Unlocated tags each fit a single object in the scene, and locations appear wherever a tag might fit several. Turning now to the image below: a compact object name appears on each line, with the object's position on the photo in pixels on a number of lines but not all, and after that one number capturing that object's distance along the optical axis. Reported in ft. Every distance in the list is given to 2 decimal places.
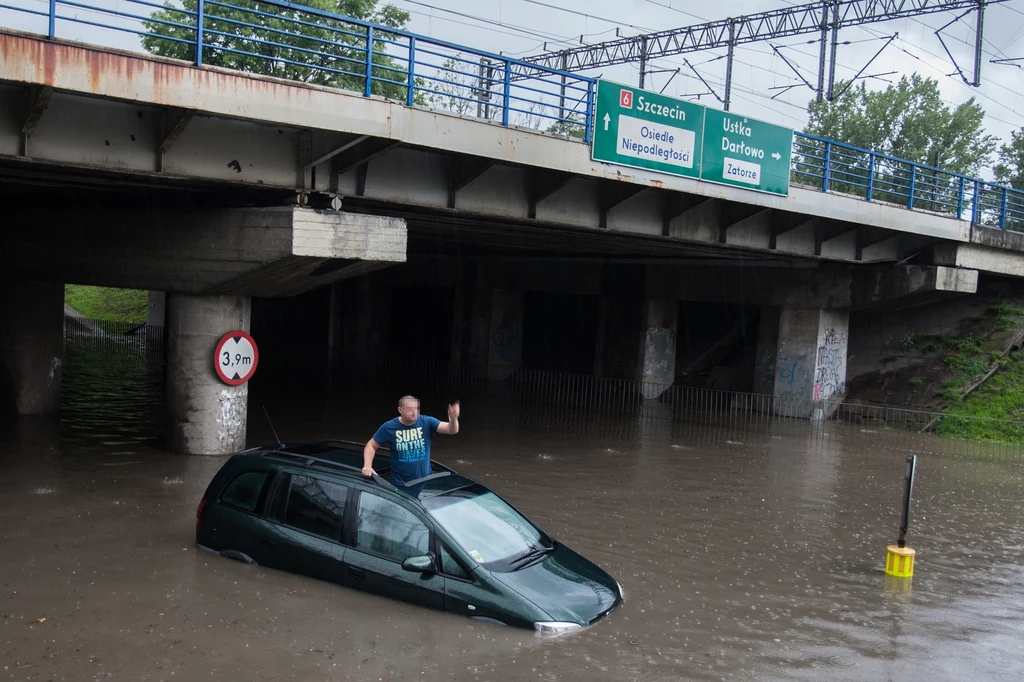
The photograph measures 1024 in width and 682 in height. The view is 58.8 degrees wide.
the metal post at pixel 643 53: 110.52
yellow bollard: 30.71
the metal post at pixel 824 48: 93.50
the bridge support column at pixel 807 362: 77.36
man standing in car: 25.41
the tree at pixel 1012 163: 174.60
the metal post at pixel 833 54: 93.09
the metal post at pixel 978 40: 82.25
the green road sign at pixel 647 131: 46.93
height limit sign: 44.80
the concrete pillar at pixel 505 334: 96.63
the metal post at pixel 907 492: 30.71
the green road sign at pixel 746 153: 52.13
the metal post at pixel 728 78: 109.29
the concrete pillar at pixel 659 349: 86.69
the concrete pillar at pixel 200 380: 44.80
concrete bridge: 35.19
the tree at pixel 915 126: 179.11
